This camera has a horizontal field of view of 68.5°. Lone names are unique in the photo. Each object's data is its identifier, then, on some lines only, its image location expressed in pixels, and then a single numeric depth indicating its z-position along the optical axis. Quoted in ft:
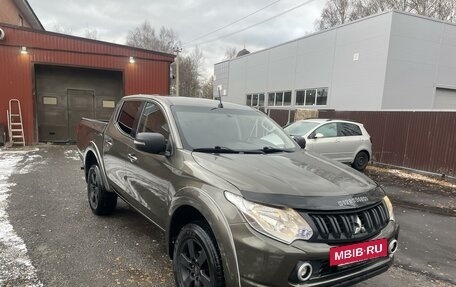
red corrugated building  43.86
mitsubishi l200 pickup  7.34
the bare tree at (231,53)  240.32
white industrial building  48.55
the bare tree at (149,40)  190.70
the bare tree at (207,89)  200.66
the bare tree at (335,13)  139.44
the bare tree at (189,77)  190.08
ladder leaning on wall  43.78
